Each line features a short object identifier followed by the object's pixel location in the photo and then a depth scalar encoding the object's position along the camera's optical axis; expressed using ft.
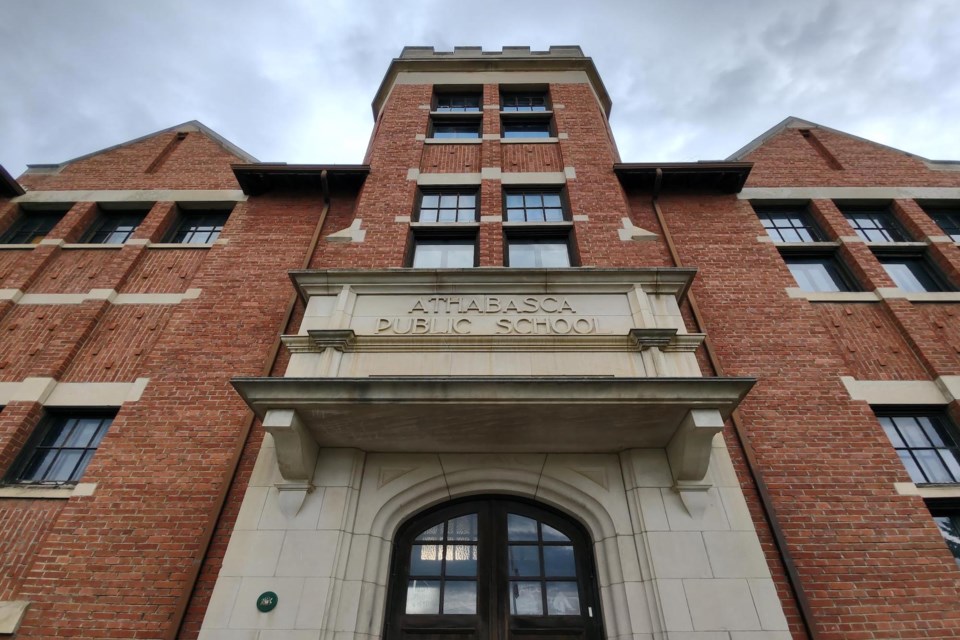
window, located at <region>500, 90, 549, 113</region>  39.52
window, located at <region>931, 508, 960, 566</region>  19.17
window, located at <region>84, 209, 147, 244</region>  32.42
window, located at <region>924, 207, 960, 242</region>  32.45
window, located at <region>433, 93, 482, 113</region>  40.01
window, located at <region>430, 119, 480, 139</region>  37.27
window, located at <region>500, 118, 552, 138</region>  36.60
